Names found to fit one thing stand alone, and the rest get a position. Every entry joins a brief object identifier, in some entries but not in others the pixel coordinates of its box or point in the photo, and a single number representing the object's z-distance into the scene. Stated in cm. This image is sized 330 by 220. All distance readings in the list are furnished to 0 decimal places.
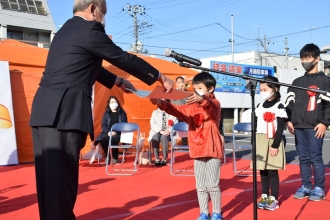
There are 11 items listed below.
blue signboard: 2328
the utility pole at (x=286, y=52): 3782
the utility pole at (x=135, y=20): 3663
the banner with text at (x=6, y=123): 802
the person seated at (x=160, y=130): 825
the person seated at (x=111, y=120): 824
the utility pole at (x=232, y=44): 3451
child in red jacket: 365
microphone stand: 252
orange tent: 848
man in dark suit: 236
